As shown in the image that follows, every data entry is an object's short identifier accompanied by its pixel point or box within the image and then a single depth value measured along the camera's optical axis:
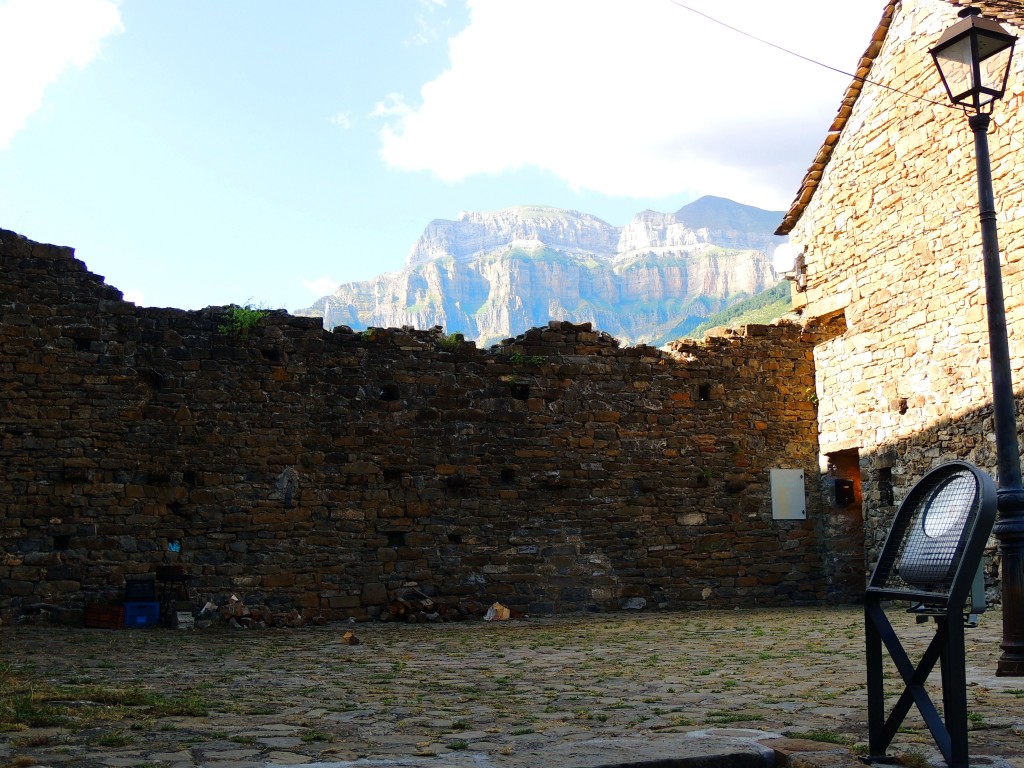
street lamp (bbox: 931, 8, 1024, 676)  6.04
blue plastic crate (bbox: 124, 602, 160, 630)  10.61
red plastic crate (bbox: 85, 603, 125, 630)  10.46
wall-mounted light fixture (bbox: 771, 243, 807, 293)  14.59
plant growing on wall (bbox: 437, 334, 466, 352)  12.73
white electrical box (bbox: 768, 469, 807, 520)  13.81
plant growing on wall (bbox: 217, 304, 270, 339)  11.77
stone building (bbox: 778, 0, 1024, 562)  11.31
